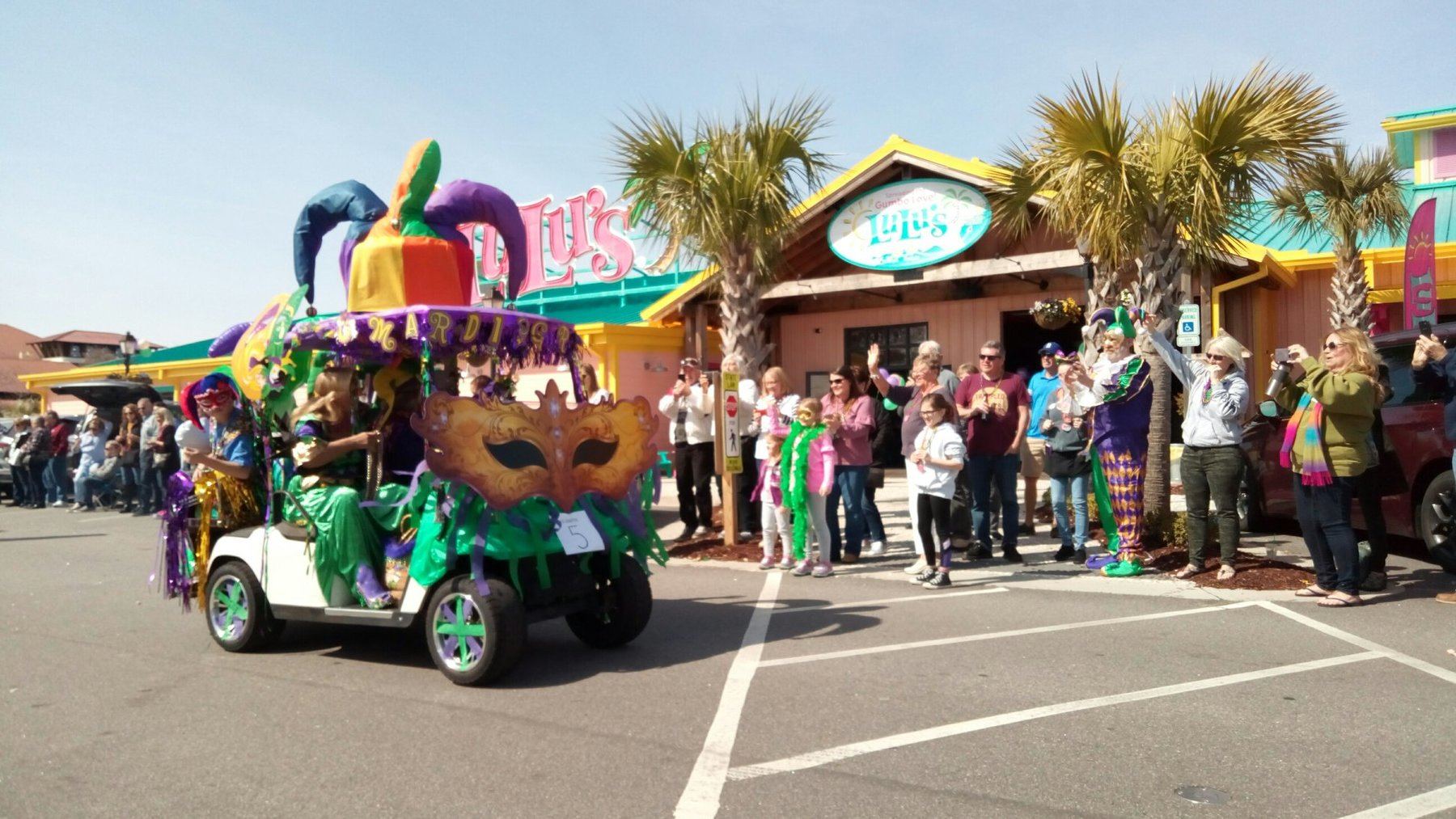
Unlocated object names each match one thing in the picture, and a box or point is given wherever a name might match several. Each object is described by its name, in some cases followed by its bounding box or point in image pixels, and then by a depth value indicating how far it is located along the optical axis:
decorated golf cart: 5.73
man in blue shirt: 10.02
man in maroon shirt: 9.52
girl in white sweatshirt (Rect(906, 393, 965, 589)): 8.27
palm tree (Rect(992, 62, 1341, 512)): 9.05
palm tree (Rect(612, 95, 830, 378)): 11.13
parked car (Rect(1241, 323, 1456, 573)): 7.64
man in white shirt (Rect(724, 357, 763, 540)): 11.05
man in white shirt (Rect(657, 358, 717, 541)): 11.22
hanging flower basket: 14.09
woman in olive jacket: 7.05
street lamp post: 23.38
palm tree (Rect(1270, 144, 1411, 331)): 15.41
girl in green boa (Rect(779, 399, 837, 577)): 9.09
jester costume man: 8.57
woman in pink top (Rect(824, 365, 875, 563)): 9.69
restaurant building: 15.23
